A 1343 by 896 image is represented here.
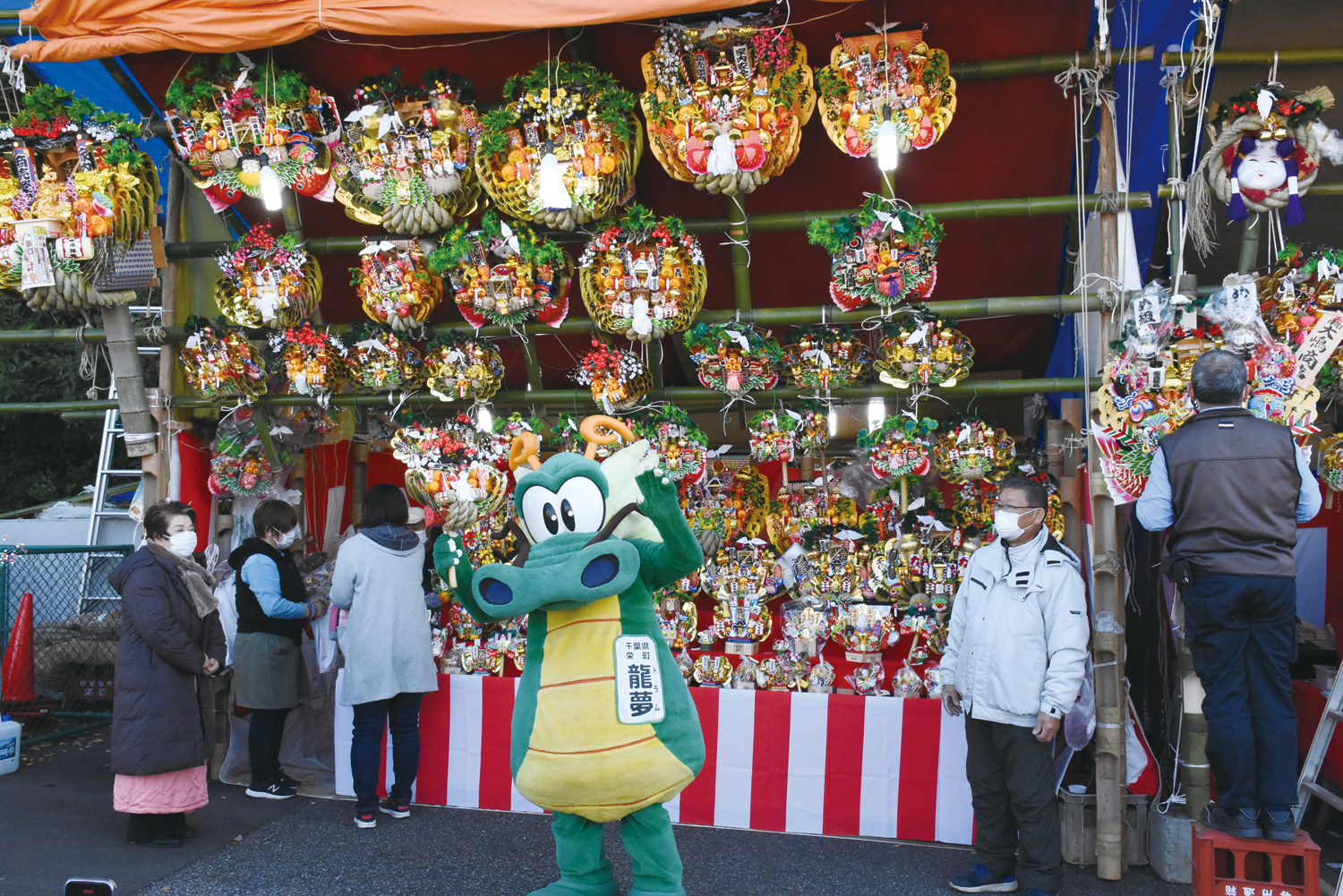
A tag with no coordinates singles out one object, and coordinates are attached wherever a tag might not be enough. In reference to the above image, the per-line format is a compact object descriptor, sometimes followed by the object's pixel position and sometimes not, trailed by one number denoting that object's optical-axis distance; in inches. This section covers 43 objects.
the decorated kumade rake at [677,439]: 161.6
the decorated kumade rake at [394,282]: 159.6
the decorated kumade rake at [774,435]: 158.7
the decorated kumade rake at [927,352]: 147.8
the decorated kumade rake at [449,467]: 164.1
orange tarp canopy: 131.6
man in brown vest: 110.3
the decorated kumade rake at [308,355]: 170.1
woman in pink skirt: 141.7
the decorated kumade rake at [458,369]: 164.4
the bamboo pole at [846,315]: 148.2
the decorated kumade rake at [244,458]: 186.7
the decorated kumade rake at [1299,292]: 128.0
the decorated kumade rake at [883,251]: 142.9
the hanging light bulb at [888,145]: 135.2
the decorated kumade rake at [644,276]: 149.9
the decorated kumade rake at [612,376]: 161.0
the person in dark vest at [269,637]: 167.3
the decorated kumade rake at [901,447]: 153.9
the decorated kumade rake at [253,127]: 154.4
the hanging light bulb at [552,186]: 143.0
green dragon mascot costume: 104.8
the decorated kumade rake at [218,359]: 172.6
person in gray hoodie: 155.4
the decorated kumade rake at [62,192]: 156.2
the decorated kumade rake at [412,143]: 152.4
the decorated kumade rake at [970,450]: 156.9
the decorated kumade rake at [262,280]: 165.3
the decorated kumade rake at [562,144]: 143.9
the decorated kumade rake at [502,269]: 152.7
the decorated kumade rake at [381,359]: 167.6
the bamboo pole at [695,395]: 149.0
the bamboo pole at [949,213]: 147.0
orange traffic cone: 226.4
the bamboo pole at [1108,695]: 134.1
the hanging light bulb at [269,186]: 154.2
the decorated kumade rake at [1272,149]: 129.7
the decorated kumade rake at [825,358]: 156.2
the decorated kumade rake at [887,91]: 135.9
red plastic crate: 107.6
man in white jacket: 124.6
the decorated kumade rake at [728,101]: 136.6
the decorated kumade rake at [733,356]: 155.0
